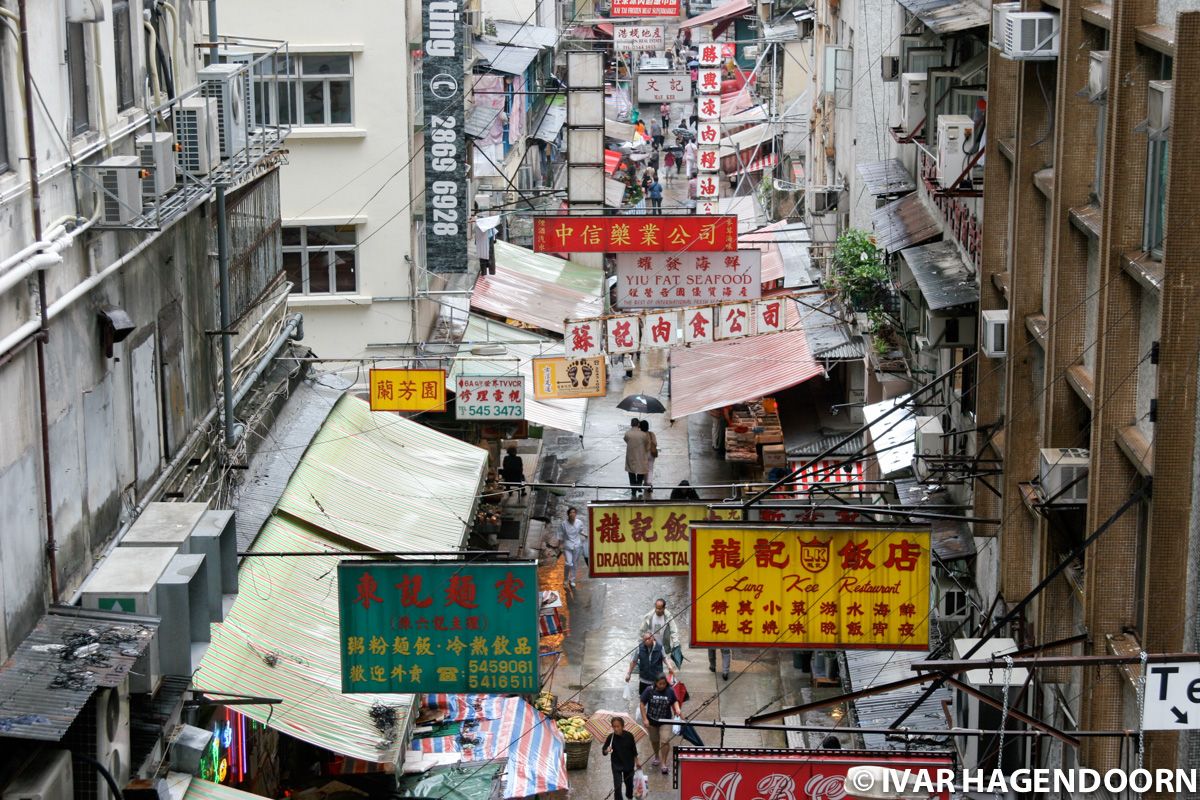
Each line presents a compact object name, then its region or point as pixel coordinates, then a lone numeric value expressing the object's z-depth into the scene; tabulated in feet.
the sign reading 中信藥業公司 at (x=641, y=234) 89.66
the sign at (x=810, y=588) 45.09
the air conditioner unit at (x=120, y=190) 42.24
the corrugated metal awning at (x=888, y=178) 80.18
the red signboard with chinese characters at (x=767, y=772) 39.09
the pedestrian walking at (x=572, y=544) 84.64
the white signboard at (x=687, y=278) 91.45
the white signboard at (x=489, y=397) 84.43
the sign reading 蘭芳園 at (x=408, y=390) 77.71
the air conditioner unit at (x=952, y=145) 60.03
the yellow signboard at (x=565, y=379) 82.53
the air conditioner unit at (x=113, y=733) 39.91
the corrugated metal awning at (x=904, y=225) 71.87
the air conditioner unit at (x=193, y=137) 50.08
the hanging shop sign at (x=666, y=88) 205.05
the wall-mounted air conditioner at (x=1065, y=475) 41.45
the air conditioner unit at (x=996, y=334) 53.16
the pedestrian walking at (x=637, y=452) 91.71
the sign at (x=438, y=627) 44.52
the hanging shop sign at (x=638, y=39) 217.97
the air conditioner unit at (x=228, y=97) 53.88
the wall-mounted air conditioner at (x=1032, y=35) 46.19
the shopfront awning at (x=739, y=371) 89.51
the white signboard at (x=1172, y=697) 30.01
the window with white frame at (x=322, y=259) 91.66
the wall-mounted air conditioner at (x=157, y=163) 44.57
